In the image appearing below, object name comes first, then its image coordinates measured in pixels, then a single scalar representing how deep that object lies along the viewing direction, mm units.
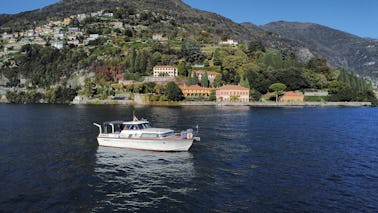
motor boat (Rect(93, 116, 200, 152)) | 41688
